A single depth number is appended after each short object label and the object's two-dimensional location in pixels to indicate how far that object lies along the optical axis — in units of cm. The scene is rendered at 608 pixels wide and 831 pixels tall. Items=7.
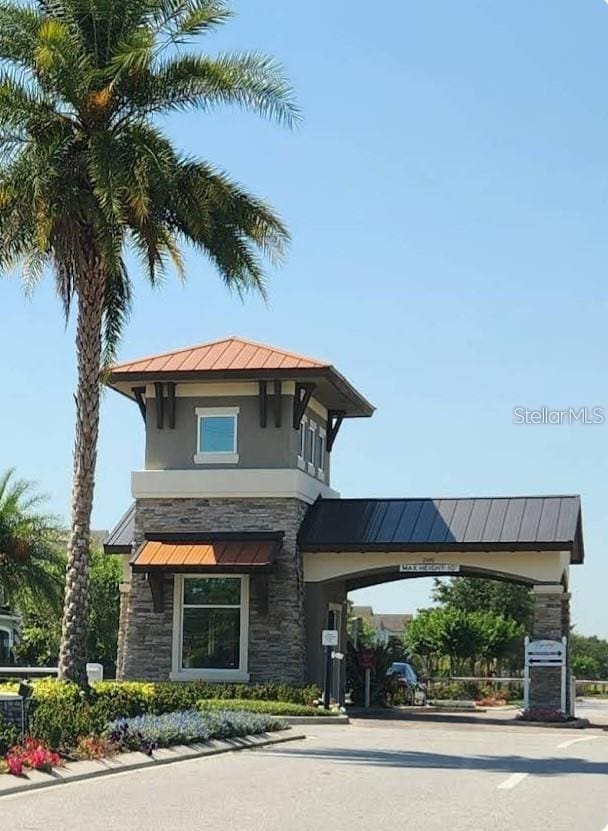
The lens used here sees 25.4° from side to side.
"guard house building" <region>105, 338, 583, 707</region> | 3173
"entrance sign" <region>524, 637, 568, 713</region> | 3108
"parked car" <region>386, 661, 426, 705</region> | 3866
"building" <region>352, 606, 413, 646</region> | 11544
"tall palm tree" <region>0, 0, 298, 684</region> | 2211
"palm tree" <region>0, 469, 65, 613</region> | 3988
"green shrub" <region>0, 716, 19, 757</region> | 1641
